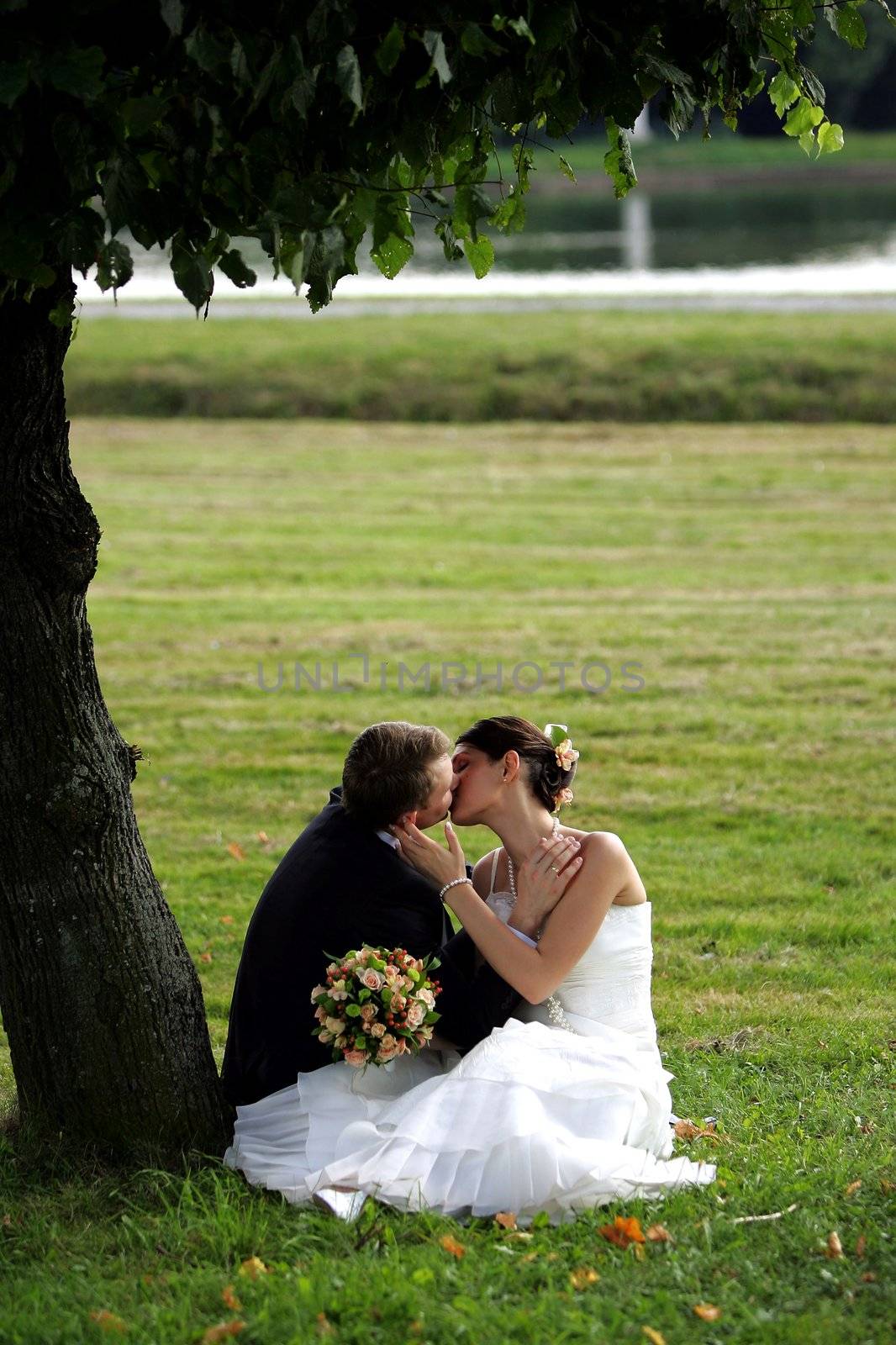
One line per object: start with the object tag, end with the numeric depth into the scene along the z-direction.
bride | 8.23
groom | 9.07
